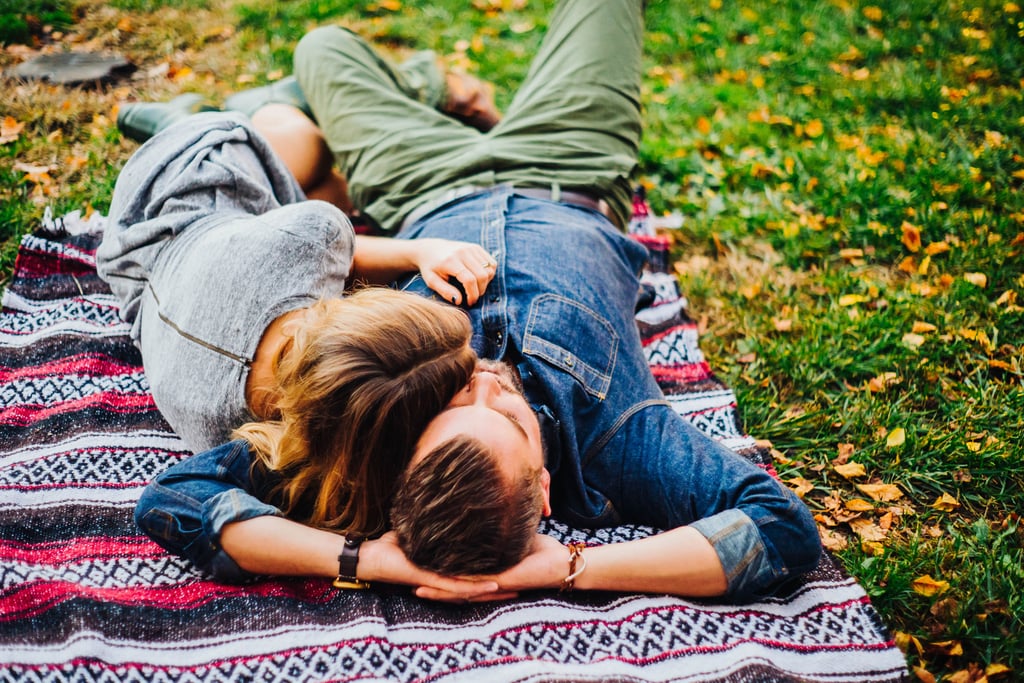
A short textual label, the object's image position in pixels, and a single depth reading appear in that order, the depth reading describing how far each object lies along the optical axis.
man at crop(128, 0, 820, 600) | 1.92
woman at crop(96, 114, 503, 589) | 1.93
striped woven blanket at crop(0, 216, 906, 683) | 1.83
